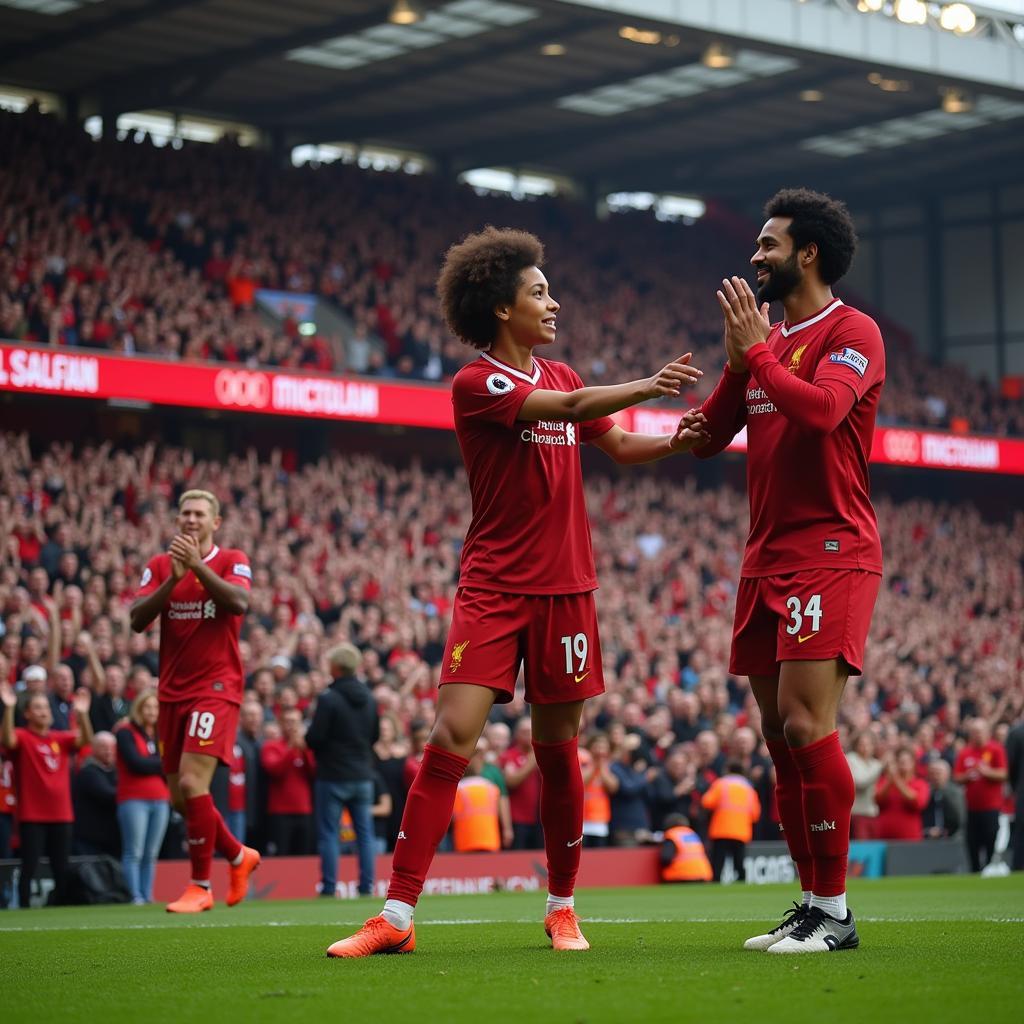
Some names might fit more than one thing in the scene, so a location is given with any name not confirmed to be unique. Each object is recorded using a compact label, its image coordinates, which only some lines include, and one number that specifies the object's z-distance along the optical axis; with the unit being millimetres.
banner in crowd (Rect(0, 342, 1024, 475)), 22203
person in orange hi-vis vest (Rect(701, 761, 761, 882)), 17000
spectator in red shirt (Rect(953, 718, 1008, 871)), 19047
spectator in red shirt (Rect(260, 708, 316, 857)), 15648
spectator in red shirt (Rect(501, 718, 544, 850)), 17328
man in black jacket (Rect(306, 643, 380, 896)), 13930
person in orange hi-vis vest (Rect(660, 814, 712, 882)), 17062
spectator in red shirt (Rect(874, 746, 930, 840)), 19453
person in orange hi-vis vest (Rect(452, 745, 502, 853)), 16297
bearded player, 6062
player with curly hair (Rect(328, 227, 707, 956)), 6258
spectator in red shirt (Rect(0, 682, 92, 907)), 13328
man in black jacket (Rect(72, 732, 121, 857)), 14305
